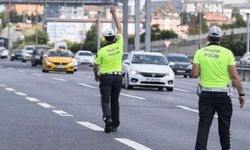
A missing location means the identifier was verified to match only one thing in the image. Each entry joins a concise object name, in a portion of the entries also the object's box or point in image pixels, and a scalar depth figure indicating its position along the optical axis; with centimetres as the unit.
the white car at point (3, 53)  11762
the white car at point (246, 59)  7494
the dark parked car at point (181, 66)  5738
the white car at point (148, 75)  3388
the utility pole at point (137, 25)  6838
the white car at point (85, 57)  8619
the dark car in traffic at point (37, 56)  7100
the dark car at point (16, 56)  10362
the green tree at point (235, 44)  10038
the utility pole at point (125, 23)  7351
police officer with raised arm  1552
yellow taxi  5247
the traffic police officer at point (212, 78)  1141
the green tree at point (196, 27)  14777
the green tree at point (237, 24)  12976
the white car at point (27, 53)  9162
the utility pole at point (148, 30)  6675
